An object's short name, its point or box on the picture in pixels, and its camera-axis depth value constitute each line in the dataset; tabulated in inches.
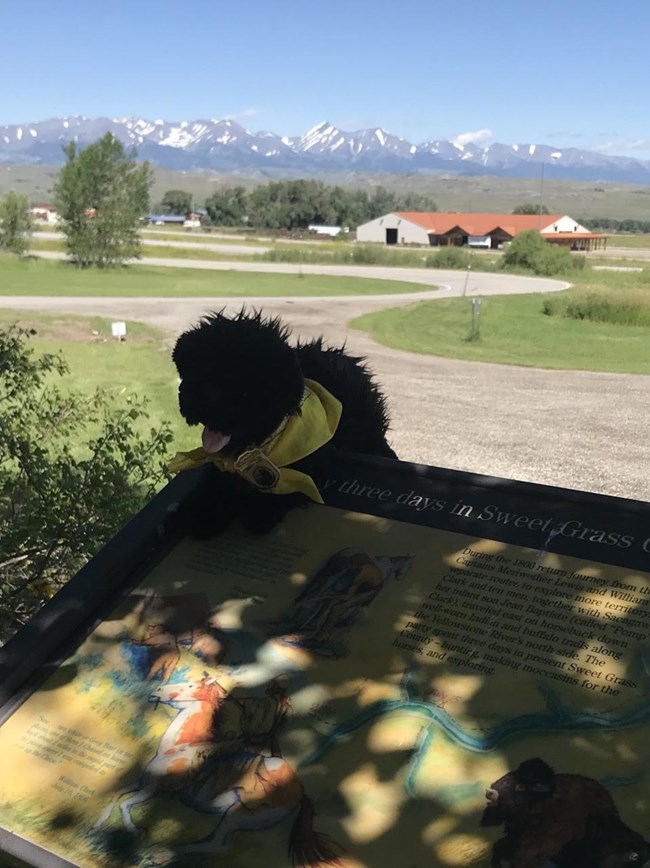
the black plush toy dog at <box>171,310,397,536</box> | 113.0
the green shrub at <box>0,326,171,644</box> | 176.1
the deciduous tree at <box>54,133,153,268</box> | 1593.3
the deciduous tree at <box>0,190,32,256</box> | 1684.3
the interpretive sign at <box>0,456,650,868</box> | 75.7
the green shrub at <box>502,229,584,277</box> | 1620.3
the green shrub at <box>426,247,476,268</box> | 1815.9
